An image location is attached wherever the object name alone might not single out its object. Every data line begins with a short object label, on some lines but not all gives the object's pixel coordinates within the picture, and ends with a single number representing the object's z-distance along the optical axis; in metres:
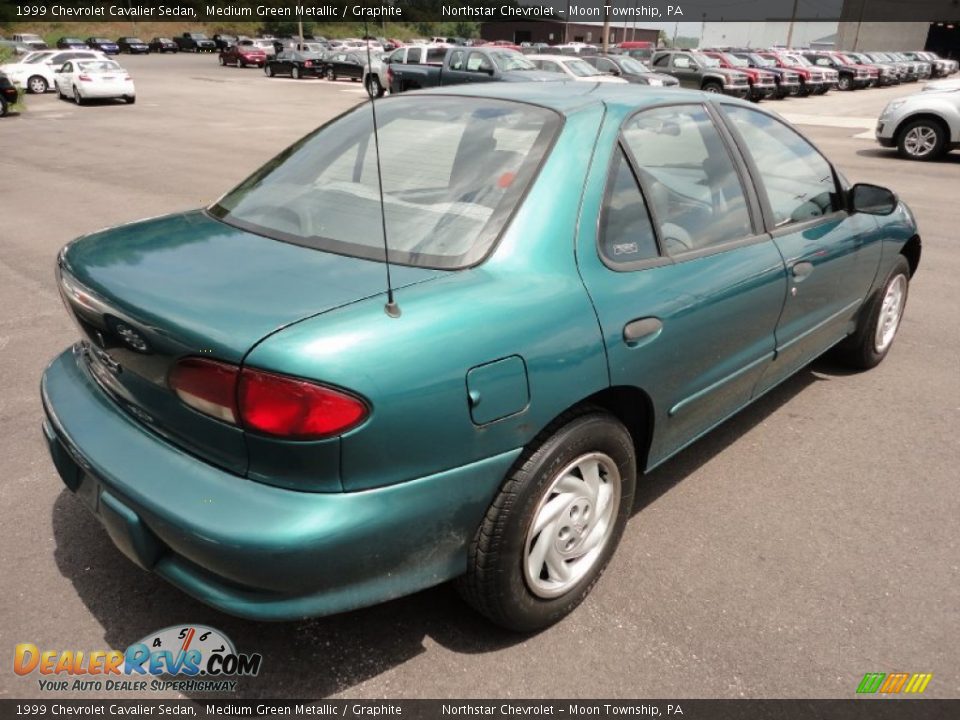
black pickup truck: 18.66
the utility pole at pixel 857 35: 61.89
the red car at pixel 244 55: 42.91
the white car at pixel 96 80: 21.14
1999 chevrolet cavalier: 1.80
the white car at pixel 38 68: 25.12
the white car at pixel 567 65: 19.41
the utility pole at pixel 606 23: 33.15
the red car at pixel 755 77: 23.25
